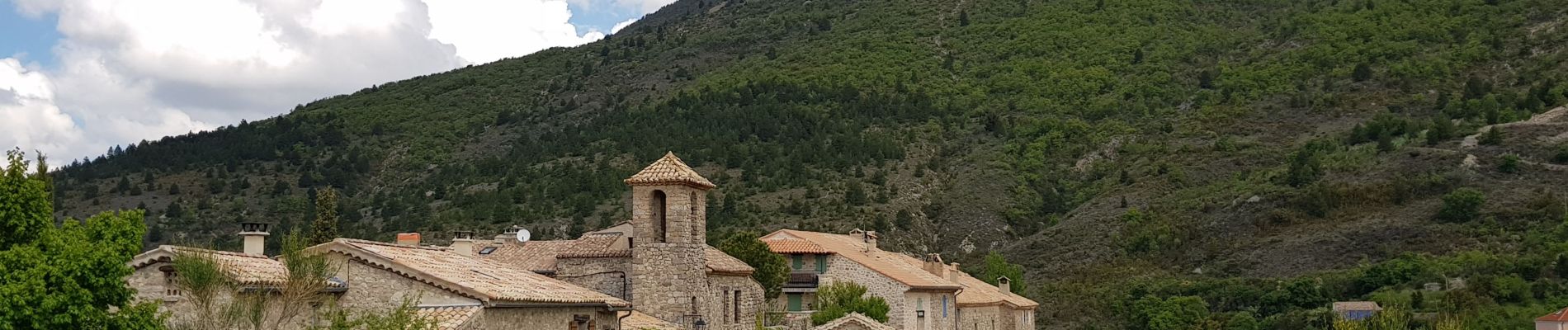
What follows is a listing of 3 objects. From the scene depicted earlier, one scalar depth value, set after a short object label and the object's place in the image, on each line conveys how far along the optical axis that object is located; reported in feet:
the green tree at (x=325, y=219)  156.40
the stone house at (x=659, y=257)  111.96
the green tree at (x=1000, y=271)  239.50
